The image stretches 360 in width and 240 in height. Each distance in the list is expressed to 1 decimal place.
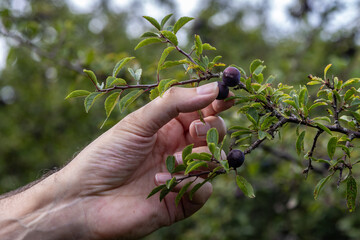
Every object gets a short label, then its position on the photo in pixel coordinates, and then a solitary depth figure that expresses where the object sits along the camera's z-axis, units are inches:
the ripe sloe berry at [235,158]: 17.9
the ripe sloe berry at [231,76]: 17.7
